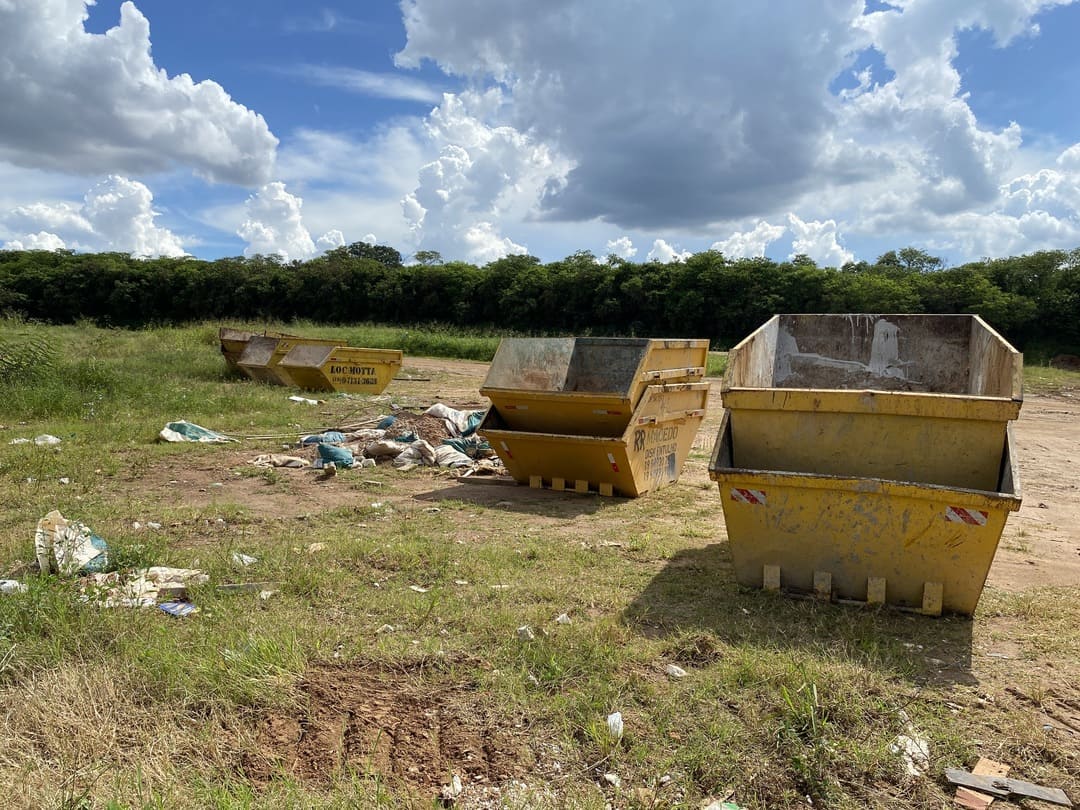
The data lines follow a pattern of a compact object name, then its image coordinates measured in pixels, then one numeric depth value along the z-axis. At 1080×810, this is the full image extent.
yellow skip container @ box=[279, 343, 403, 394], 14.05
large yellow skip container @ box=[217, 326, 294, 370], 16.03
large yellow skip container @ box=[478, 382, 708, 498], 6.93
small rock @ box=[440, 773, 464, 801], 2.54
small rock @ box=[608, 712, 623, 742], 2.87
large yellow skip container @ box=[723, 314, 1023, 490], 4.07
